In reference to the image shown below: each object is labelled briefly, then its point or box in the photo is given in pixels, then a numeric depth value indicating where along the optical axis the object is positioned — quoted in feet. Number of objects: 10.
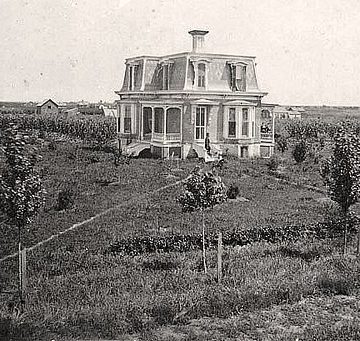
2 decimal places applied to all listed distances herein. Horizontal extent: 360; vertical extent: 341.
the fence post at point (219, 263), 49.98
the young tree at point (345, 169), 58.85
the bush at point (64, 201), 81.41
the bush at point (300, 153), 127.24
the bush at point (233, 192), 90.12
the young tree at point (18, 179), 45.03
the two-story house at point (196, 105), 132.26
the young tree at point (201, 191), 56.49
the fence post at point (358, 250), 57.82
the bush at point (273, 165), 117.41
